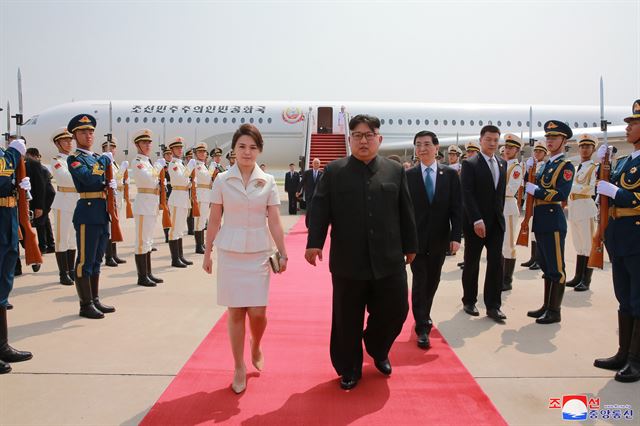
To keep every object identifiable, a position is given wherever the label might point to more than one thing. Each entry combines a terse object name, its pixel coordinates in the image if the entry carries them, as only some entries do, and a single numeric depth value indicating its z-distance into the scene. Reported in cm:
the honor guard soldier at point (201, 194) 882
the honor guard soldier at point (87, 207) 485
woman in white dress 320
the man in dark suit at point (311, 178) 1253
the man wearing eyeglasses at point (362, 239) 318
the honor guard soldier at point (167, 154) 955
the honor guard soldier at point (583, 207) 658
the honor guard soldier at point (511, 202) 637
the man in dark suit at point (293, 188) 1577
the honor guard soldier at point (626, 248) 353
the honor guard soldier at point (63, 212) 662
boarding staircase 1736
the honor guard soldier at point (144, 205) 628
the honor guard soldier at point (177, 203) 773
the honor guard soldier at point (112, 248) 776
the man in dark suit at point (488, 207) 491
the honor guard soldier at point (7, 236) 371
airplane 1977
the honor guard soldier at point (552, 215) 485
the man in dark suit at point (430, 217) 427
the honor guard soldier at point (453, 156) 1009
